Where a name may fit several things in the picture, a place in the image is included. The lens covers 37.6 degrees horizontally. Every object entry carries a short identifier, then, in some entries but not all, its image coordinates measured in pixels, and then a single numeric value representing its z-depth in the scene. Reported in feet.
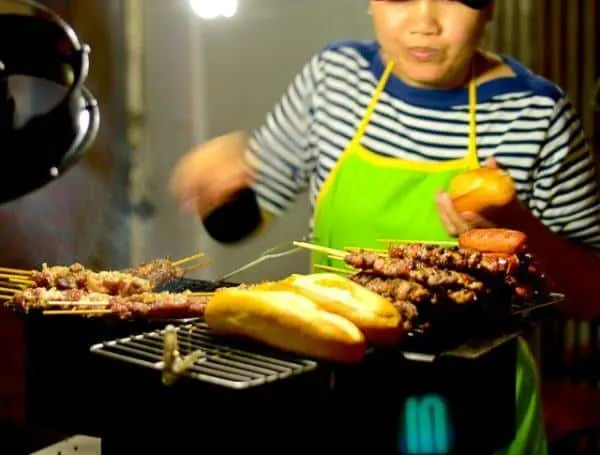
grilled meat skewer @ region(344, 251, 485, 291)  5.52
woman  7.00
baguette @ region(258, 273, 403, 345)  4.76
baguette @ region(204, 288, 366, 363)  4.51
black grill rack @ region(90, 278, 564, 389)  4.24
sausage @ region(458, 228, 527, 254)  6.06
